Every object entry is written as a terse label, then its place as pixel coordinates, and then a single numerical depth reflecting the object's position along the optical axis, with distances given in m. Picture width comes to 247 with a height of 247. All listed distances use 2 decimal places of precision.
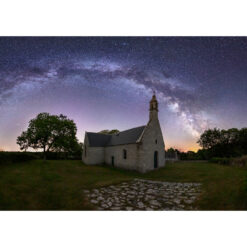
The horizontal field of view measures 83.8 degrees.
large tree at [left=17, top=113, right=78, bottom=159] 25.25
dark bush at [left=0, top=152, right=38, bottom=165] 19.67
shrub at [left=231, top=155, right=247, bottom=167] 20.10
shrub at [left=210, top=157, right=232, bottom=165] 24.45
